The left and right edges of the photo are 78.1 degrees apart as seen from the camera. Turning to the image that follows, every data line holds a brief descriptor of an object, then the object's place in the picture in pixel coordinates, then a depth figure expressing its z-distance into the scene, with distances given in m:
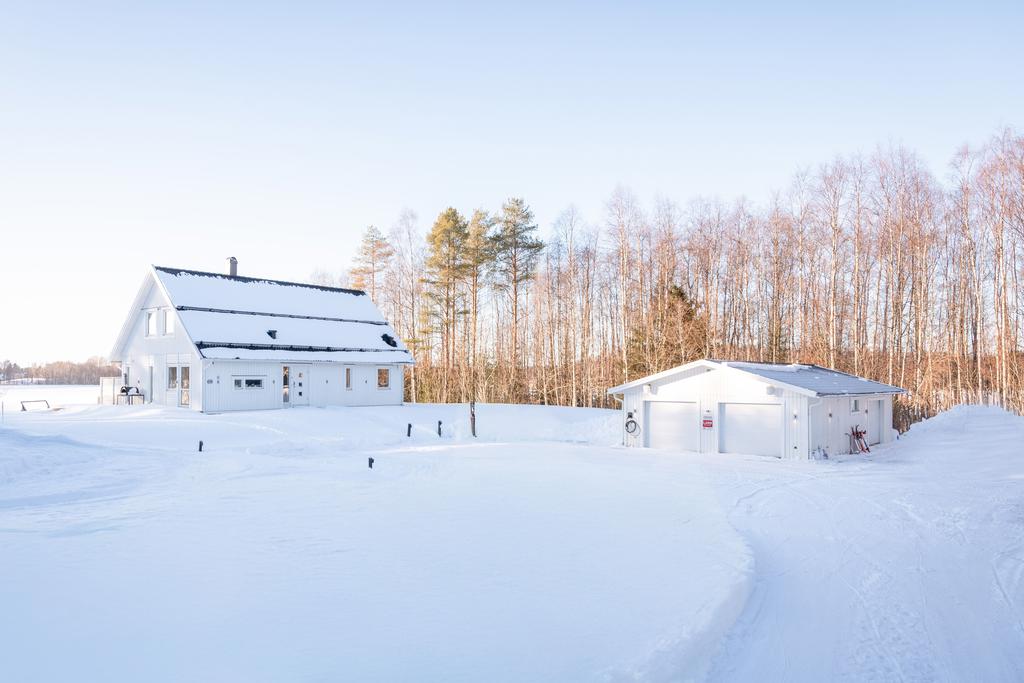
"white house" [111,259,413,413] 26.98
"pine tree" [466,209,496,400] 41.44
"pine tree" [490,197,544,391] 41.28
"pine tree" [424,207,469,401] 42.22
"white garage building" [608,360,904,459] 19.91
